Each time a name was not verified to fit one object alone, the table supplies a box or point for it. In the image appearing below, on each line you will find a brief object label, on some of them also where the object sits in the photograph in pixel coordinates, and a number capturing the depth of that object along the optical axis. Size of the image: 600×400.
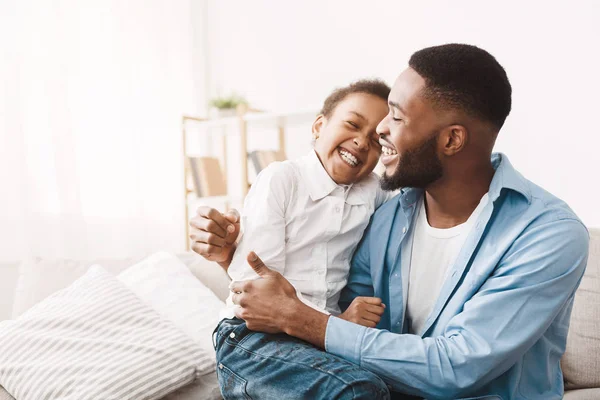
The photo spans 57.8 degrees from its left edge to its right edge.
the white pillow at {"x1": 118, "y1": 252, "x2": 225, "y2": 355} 1.76
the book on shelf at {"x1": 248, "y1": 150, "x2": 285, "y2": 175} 3.37
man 1.07
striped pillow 1.42
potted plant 3.55
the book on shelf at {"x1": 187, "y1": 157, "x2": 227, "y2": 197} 3.60
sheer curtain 3.12
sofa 1.61
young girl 1.28
